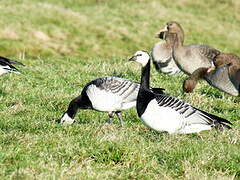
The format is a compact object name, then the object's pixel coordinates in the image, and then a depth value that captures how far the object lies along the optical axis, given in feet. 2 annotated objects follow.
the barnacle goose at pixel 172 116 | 55.83
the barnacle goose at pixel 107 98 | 63.98
